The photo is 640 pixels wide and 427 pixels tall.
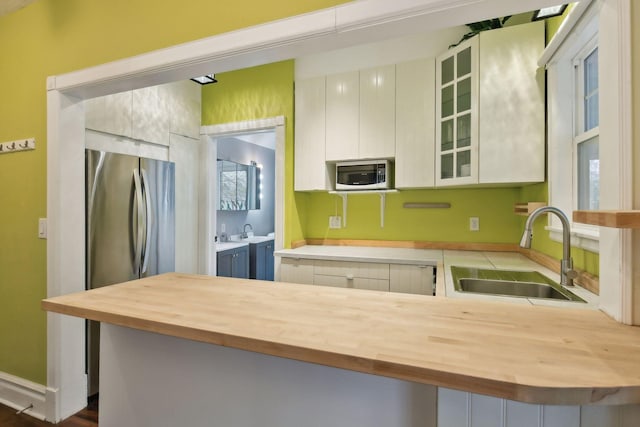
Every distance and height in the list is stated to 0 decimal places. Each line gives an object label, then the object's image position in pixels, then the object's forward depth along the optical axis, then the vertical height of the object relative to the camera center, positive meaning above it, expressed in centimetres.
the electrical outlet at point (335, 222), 327 -10
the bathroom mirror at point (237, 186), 445 +39
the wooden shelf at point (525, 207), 209 +4
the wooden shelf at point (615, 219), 77 -1
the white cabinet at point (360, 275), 235 -51
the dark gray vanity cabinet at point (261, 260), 441 -71
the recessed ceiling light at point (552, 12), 171 +112
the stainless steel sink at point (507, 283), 165 -38
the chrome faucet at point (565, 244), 142 -15
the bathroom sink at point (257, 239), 467 -43
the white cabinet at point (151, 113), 243 +87
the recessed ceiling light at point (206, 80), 246 +106
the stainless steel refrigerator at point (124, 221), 218 -8
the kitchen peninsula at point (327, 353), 63 -31
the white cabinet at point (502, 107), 217 +76
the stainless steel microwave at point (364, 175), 276 +34
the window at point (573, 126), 170 +53
